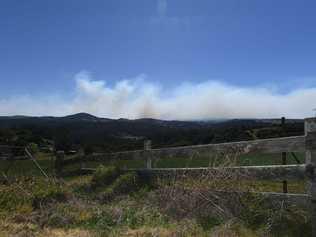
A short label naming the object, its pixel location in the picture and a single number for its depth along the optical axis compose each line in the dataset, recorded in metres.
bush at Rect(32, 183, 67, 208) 4.61
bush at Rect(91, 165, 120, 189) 6.01
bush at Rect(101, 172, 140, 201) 5.21
